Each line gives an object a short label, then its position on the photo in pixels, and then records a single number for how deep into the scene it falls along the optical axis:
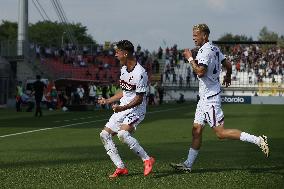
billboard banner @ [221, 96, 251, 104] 67.88
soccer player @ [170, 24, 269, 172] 10.82
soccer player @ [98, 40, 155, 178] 10.70
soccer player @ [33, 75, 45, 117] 34.25
